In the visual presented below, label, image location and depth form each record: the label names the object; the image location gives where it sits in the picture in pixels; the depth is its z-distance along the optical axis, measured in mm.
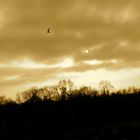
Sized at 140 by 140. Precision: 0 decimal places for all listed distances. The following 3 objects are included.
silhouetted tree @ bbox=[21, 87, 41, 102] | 137375
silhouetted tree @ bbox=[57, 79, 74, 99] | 131938
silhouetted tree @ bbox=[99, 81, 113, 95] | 132375
